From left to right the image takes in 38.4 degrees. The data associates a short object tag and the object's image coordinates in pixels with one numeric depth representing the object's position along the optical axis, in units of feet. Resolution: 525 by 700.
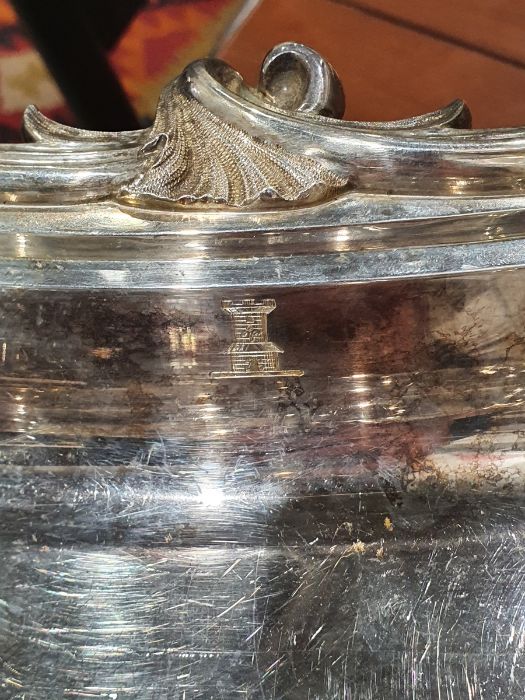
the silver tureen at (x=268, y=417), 0.44
